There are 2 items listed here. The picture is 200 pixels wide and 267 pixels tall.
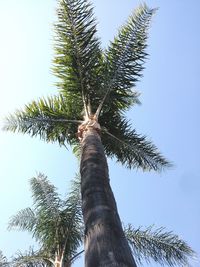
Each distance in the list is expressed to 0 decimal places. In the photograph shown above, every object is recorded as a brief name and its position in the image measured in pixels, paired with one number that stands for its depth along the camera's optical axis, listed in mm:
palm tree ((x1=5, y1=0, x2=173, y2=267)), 6665
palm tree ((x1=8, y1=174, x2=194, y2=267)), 7173
